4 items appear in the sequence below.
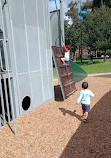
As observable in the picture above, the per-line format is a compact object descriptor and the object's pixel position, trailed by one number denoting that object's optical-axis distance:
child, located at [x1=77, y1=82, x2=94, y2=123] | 4.93
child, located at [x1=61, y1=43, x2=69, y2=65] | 7.79
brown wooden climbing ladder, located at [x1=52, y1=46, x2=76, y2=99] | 6.94
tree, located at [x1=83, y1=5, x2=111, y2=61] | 26.98
